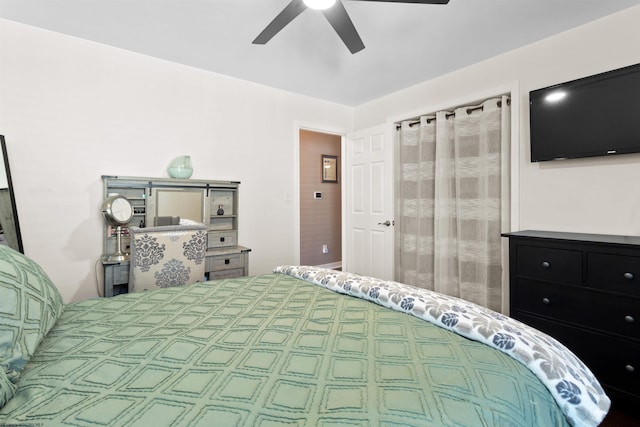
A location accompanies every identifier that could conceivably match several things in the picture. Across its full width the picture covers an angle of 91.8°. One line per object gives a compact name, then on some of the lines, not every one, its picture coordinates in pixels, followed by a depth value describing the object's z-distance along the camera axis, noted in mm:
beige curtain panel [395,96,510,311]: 2842
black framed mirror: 2127
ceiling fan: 1669
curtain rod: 2832
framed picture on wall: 5348
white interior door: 3719
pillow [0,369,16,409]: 687
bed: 687
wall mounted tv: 2039
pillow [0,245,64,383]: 799
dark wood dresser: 1717
